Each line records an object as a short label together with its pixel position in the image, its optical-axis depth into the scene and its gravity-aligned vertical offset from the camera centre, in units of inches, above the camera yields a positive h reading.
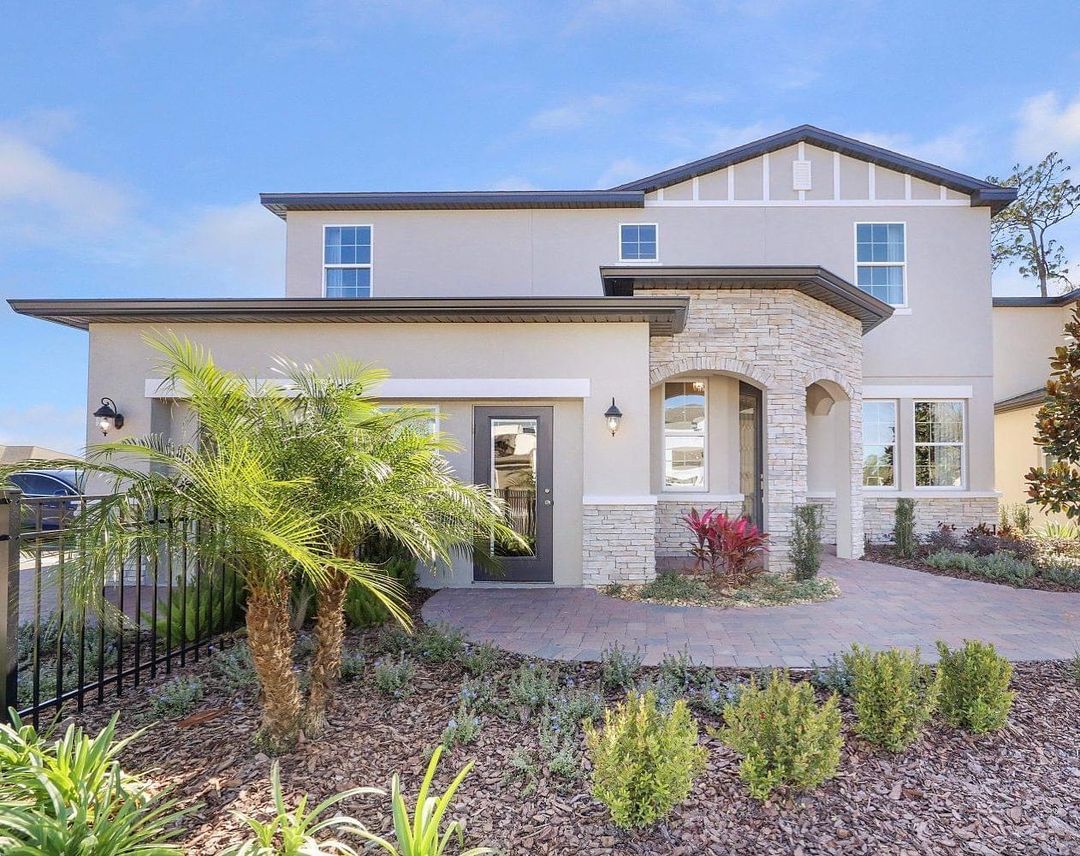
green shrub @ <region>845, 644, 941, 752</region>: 127.3 -55.6
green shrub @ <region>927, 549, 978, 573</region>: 341.7 -63.1
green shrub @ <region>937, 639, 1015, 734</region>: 136.6 -56.2
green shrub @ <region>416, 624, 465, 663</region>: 182.2 -62.0
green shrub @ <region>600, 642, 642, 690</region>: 161.5 -61.2
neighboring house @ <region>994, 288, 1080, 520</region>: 546.0 +102.8
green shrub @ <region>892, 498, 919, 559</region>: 391.9 -50.8
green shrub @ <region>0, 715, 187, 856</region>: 83.5 -56.6
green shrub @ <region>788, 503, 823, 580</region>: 299.3 -46.8
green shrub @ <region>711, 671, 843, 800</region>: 109.3 -55.8
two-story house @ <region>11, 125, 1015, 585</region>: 301.0 +70.2
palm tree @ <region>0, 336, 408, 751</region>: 107.3 -12.5
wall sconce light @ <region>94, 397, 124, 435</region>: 294.2 +20.4
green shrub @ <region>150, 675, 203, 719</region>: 149.6 -65.3
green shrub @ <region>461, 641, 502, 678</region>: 172.1 -63.1
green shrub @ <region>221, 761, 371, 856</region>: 84.8 -57.8
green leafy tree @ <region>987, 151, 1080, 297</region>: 679.1 +296.5
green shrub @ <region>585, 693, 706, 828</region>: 101.1 -55.9
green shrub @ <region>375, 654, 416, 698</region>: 157.4 -62.9
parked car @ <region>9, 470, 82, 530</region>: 441.4 -22.0
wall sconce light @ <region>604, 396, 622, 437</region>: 292.8 +21.4
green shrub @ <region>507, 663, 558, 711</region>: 148.7 -62.1
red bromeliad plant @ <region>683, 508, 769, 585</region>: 291.1 -44.3
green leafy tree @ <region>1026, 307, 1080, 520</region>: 311.3 +13.9
